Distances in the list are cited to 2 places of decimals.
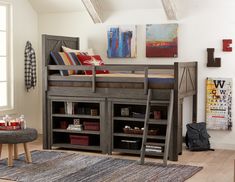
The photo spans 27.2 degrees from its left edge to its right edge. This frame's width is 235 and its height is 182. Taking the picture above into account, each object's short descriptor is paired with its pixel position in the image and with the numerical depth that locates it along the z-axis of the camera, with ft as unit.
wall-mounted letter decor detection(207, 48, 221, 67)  21.42
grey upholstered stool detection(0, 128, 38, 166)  17.12
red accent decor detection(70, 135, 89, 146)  20.88
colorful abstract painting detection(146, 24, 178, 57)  22.22
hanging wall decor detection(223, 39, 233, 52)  21.18
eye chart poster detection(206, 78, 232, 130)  21.38
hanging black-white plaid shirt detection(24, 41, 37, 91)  23.97
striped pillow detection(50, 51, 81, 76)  21.08
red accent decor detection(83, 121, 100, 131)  20.66
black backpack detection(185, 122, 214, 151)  20.99
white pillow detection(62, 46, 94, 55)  21.95
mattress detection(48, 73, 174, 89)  19.08
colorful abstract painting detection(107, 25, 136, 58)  23.04
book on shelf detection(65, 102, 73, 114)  21.16
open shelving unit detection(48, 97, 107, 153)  20.49
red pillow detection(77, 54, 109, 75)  21.41
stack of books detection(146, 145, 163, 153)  18.92
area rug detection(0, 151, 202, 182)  16.03
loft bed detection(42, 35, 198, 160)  18.98
